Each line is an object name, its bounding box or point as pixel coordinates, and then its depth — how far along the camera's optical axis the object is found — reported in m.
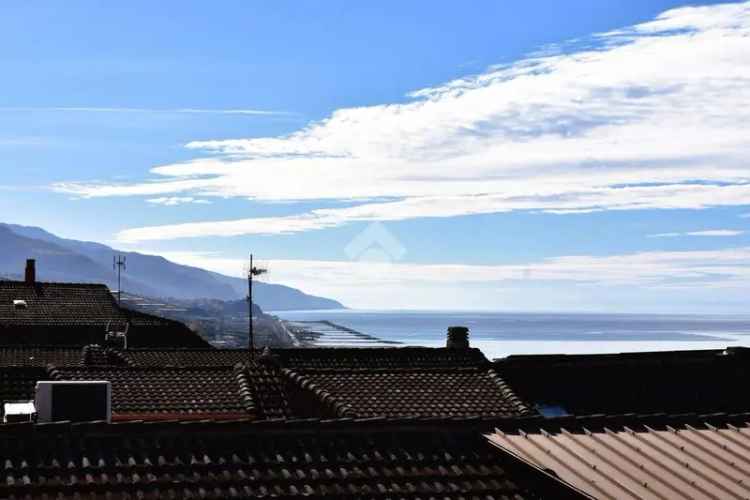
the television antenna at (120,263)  72.31
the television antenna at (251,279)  41.94
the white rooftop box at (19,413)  15.68
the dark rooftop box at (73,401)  16.14
